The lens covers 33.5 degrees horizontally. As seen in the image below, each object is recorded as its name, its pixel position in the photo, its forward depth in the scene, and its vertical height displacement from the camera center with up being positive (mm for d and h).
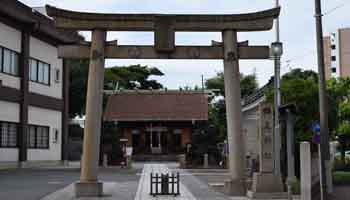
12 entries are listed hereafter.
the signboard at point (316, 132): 21719 +582
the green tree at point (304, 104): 27859 +2074
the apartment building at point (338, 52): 108125 +17824
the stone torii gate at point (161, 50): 20297 +3476
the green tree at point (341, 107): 34750 +2411
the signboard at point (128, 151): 43619 -261
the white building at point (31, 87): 35688 +4152
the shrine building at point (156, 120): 57281 +2699
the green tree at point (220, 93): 54838 +6389
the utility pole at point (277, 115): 22922 +1350
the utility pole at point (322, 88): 18547 +1896
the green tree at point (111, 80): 64562 +8356
